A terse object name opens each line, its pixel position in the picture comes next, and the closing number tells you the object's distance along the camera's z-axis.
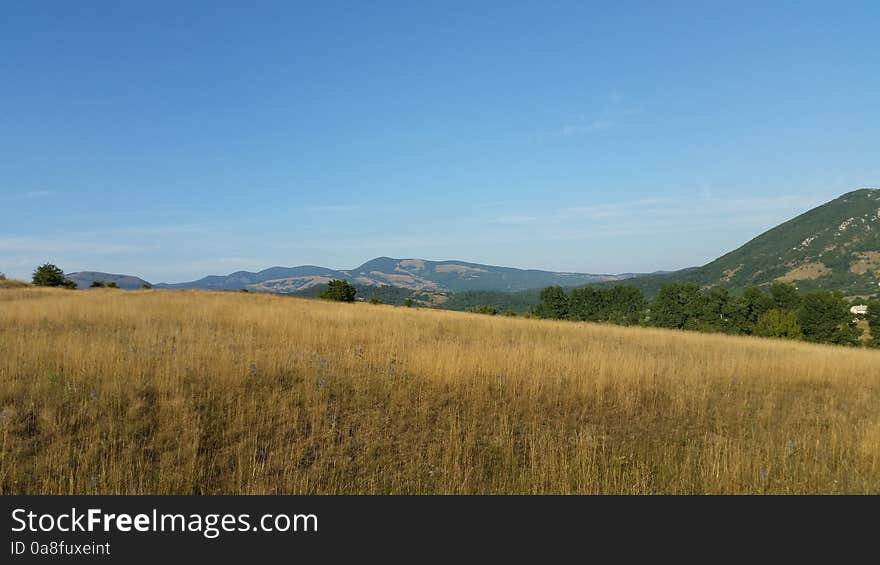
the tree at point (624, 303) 88.37
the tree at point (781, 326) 54.97
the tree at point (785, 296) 69.56
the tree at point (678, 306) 71.62
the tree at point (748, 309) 66.44
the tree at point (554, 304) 95.31
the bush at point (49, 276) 39.03
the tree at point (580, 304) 95.50
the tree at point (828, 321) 59.44
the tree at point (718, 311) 67.81
